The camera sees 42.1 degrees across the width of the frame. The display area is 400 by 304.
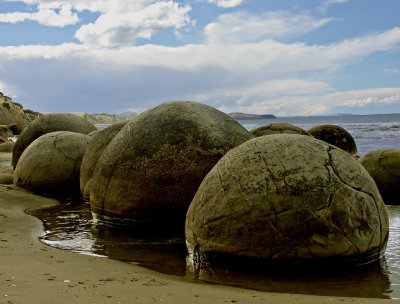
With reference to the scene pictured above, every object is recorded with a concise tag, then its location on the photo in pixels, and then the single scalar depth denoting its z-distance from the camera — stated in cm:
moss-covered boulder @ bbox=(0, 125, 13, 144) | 2743
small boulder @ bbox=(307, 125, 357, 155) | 1988
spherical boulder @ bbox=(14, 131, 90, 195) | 1008
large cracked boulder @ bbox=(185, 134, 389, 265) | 454
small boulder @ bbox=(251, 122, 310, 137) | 1130
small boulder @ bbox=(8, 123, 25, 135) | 4097
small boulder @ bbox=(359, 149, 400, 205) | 991
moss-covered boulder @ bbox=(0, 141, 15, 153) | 2175
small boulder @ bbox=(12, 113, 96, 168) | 1316
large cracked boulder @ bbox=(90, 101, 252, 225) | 653
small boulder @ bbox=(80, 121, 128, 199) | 903
